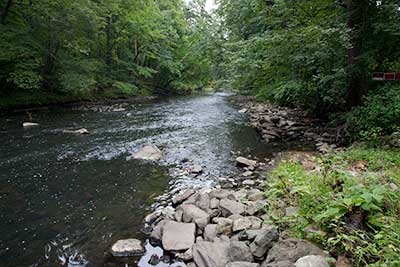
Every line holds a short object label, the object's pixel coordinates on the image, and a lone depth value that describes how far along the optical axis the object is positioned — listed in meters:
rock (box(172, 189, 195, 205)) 4.44
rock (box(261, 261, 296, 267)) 2.31
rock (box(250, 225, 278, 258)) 2.70
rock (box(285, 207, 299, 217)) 3.05
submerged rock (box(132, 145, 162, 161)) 6.86
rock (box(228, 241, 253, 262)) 2.70
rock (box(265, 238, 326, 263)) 2.41
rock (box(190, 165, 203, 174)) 5.95
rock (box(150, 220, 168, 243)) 3.48
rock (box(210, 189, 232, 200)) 4.28
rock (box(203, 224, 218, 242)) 3.27
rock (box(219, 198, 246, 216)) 3.71
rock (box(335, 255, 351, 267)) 2.22
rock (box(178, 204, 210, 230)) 3.62
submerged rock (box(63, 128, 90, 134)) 9.12
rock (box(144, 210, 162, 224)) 3.96
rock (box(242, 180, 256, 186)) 5.17
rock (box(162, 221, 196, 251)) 3.25
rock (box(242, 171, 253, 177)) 5.70
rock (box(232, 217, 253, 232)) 3.21
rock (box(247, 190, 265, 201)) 4.11
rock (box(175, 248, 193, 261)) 3.06
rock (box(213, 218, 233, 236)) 3.32
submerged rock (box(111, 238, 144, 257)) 3.22
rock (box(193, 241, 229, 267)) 2.77
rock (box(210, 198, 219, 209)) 3.98
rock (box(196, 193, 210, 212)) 3.99
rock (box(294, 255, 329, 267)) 2.21
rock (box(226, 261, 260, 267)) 2.52
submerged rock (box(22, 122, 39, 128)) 9.85
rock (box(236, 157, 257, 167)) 6.30
